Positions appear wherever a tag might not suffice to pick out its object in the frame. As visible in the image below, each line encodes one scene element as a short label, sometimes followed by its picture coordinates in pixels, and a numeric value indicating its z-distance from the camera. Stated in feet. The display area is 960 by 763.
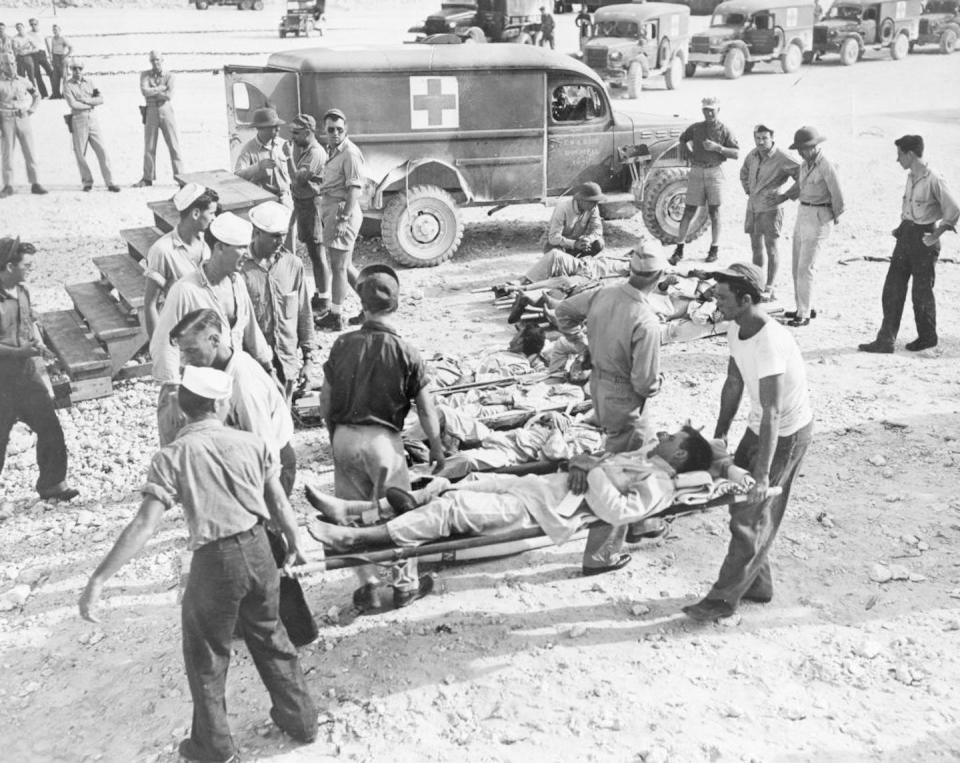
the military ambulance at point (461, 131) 34.40
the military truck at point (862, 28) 80.89
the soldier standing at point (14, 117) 43.09
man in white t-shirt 14.79
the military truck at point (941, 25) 86.48
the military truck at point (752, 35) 75.77
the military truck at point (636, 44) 67.36
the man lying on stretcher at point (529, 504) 14.69
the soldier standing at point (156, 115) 44.45
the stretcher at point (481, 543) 13.89
